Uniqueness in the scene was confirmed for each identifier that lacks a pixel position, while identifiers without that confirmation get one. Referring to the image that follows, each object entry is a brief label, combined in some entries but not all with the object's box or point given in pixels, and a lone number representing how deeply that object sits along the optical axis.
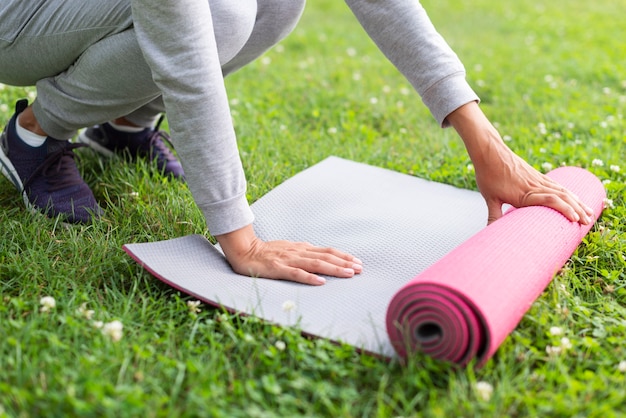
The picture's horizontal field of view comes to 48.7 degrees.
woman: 1.50
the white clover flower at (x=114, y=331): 1.35
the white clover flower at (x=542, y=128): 2.82
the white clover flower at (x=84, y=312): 1.44
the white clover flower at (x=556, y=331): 1.45
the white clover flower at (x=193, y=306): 1.51
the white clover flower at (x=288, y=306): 1.48
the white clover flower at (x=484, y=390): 1.24
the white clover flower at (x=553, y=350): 1.39
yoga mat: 1.33
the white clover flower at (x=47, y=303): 1.46
